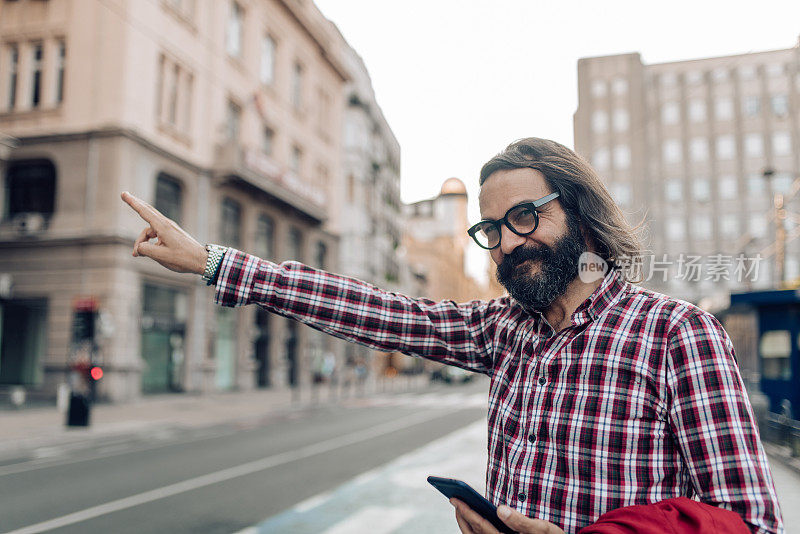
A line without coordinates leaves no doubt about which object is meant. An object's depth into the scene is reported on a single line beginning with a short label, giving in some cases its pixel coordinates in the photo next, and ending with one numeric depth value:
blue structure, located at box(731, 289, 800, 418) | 11.03
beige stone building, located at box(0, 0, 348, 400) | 19.53
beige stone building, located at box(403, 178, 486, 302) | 76.56
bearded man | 1.37
